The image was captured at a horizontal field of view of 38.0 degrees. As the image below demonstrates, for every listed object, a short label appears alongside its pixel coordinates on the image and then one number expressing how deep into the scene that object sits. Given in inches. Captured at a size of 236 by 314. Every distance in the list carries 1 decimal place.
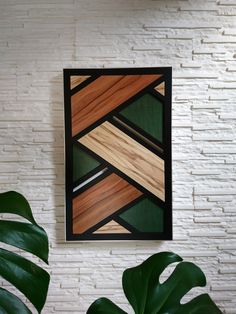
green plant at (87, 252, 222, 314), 34.2
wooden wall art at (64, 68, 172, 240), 53.0
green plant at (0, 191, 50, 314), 29.0
